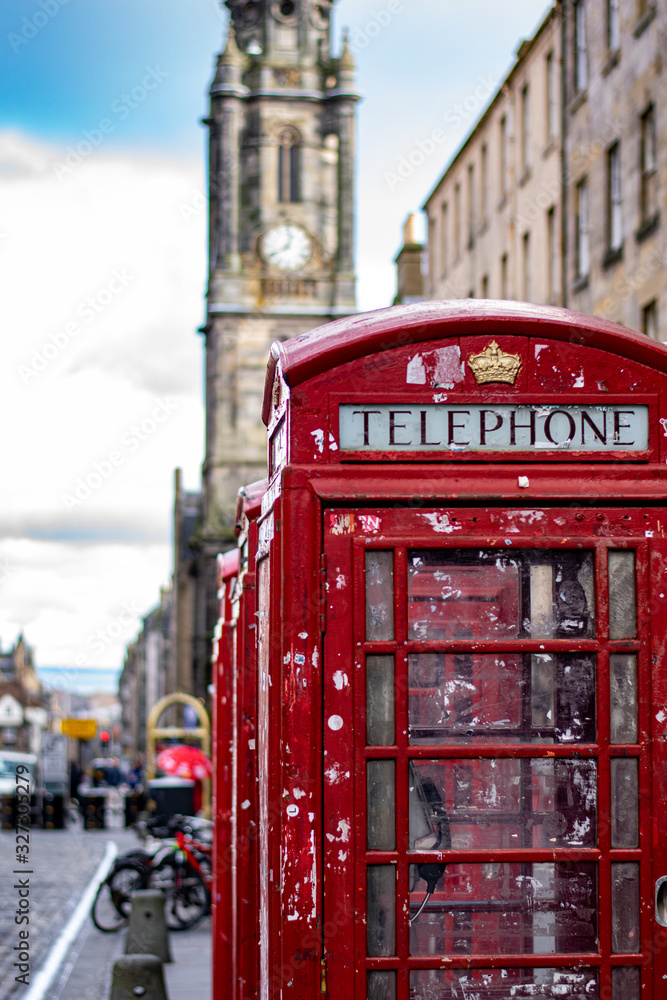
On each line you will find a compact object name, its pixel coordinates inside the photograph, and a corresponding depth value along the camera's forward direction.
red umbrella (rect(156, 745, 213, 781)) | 25.89
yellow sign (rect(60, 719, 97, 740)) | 43.73
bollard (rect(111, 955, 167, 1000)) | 9.38
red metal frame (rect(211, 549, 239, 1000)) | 7.92
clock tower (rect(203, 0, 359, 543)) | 57.34
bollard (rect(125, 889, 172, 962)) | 13.26
